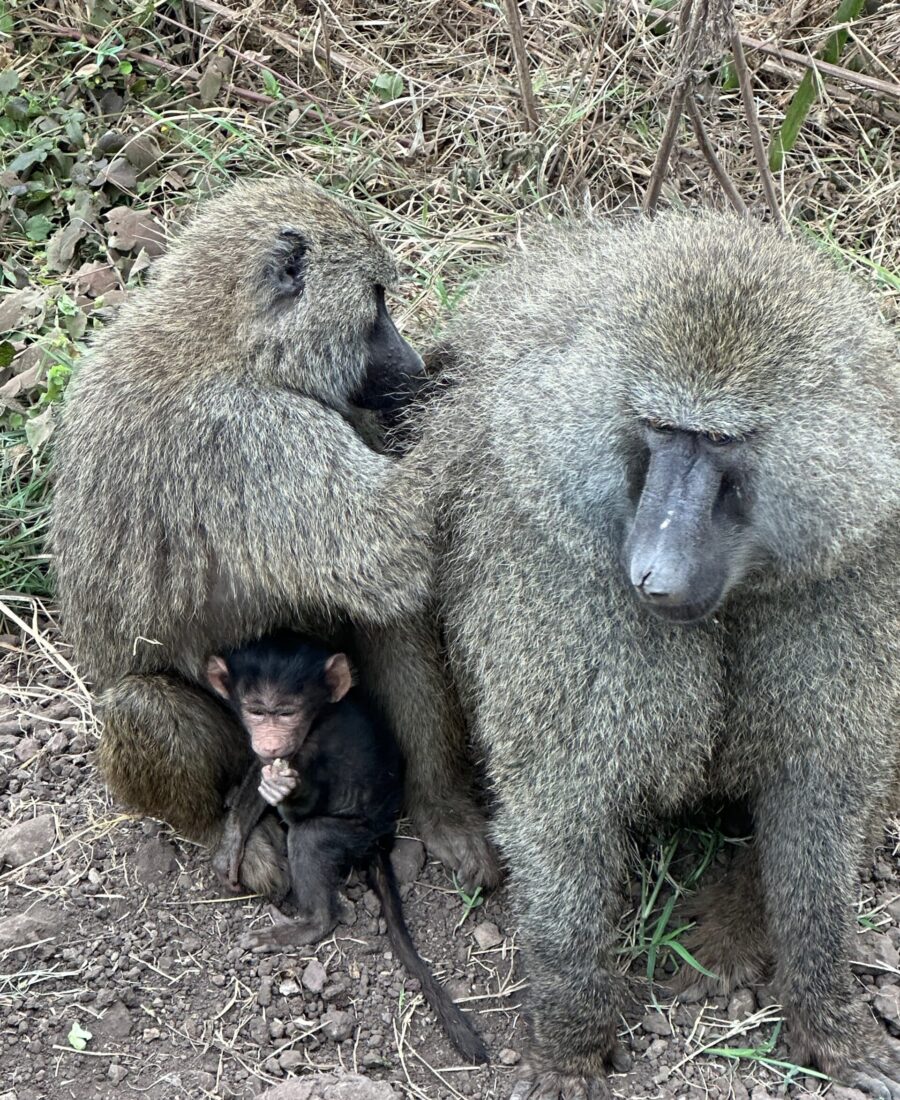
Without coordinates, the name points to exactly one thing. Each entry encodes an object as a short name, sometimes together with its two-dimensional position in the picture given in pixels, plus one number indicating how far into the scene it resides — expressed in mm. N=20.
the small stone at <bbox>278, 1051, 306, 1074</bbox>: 2770
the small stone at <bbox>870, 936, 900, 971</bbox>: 2930
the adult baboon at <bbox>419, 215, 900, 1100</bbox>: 2271
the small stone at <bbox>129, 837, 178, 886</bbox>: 3119
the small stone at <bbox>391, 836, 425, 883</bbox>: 3141
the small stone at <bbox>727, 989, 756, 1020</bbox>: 2846
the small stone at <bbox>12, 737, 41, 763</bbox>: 3432
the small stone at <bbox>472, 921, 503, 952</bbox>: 3018
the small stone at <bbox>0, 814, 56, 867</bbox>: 3158
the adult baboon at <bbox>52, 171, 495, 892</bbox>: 2877
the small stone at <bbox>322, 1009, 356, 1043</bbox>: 2844
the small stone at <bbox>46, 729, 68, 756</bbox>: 3439
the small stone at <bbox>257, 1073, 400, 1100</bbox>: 2602
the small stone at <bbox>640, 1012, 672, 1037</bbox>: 2840
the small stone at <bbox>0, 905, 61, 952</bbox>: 2939
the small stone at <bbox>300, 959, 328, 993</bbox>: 2910
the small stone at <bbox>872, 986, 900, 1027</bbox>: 2840
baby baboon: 2910
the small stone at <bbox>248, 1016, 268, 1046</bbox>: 2818
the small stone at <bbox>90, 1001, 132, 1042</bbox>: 2826
